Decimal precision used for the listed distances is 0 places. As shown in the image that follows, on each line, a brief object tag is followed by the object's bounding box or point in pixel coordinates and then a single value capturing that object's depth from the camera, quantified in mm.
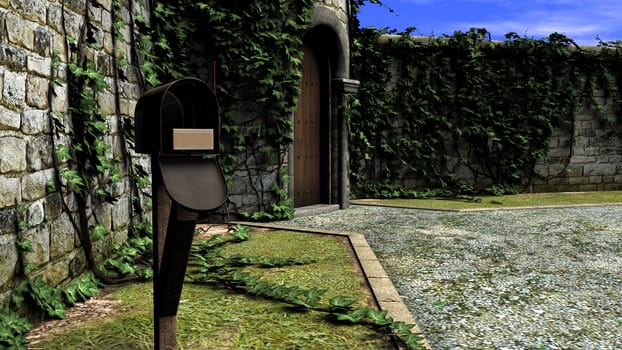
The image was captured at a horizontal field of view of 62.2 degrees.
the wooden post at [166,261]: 2236
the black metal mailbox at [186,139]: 2125
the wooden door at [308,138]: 7711
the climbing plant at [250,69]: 6242
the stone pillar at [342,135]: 8023
